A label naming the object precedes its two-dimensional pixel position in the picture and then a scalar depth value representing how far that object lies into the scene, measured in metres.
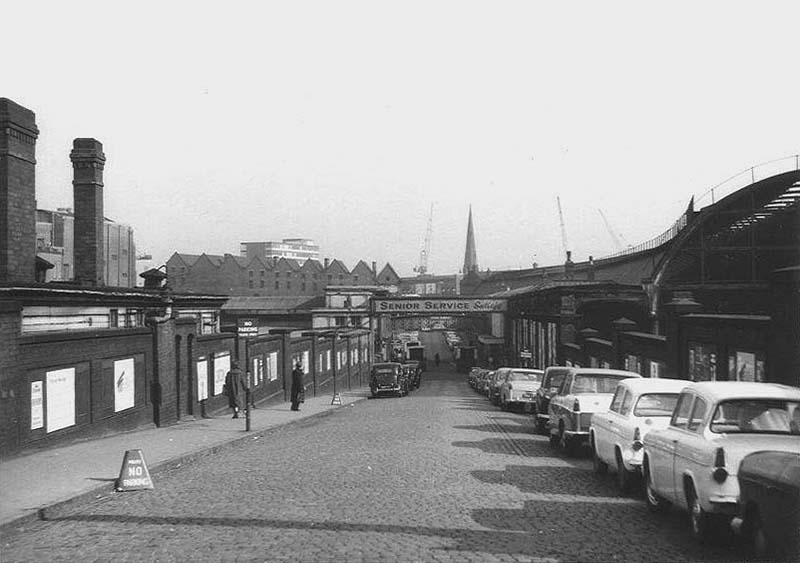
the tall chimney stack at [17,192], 19.77
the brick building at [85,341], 15.23
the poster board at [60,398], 16.08
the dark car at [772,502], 6.63
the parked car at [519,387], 29.38
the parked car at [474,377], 53.36
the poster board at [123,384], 19.47
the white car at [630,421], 11.57
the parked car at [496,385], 33.56
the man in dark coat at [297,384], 29.45
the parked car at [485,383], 45.59
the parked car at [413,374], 54.01
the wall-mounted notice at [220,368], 27.36
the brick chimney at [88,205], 26.25
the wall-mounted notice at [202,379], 25.45
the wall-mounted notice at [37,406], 15.38
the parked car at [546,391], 20.67
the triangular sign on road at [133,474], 12.12
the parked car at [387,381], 44.84
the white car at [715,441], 7.90
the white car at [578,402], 15.52
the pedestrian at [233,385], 26.11
